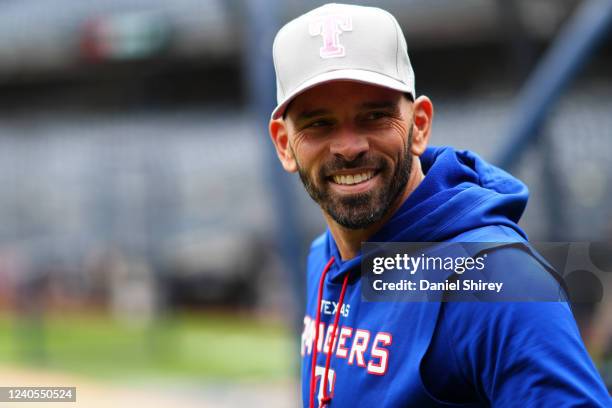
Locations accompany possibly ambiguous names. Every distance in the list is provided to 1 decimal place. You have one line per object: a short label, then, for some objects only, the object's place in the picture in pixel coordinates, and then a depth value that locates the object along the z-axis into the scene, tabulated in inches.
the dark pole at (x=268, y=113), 285.7
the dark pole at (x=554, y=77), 255.0
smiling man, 106.7
